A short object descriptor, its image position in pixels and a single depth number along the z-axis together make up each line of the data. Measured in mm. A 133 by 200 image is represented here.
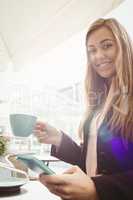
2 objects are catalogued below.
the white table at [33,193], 591
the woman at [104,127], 534
